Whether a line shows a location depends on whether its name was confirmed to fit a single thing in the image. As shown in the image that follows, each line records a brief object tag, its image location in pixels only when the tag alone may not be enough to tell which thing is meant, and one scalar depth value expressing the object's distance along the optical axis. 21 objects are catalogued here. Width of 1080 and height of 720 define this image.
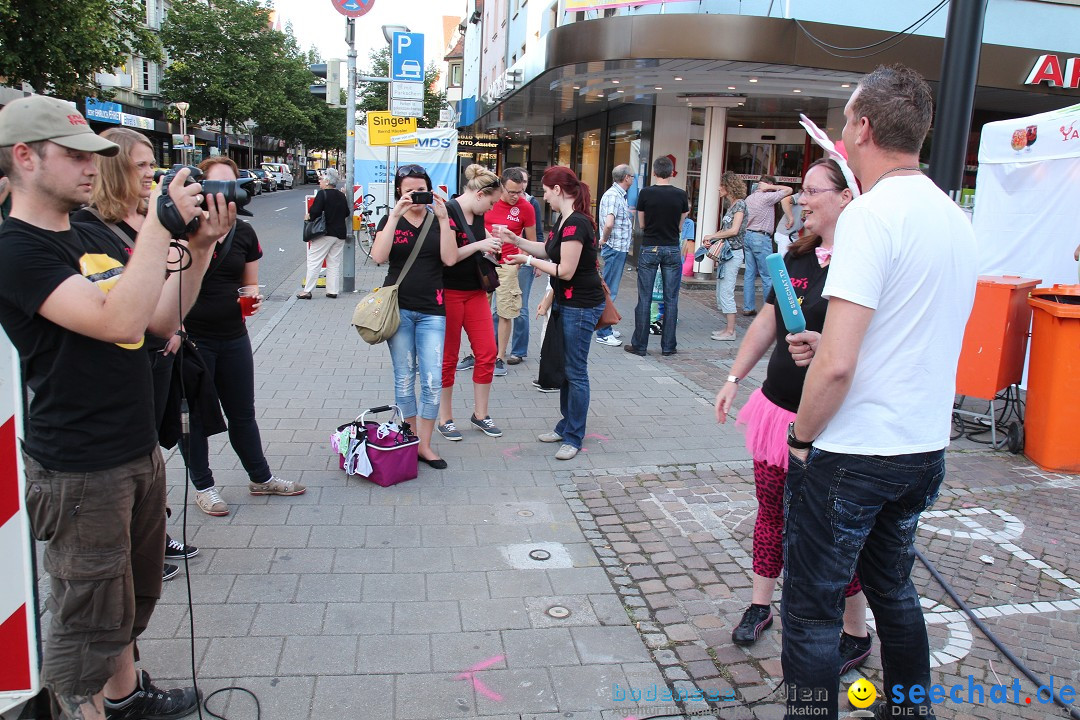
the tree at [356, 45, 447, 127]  51.59
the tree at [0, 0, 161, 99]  20.89
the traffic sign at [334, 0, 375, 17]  11.37
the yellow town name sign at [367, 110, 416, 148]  12.35
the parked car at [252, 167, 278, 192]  50.05
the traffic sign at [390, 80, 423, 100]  12.28
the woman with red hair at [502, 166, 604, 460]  5.44
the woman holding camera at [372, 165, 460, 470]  5.04
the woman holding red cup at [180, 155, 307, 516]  4.17
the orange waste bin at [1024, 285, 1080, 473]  5.38
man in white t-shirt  2.14
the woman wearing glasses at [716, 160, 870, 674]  2.92
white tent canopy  6.87
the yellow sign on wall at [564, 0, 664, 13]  11.41
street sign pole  12.24
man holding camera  2.13
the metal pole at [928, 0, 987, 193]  4.86
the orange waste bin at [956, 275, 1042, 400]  5.76
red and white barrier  2.36
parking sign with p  12.77
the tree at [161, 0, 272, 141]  48.25
